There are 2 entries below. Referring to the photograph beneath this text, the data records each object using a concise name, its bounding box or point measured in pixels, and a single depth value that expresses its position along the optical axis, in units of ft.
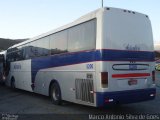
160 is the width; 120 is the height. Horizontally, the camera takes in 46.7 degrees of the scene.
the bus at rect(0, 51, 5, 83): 45.75
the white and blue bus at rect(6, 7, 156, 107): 19.05
